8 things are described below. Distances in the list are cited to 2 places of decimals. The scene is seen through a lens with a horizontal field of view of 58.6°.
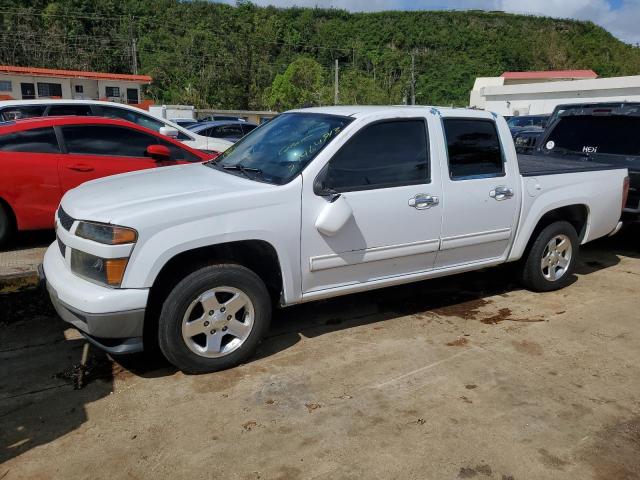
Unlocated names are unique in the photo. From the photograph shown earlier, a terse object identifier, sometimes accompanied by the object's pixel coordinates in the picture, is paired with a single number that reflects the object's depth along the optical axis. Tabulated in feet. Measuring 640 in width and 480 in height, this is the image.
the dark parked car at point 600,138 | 21.93
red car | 20.10
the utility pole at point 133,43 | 193.65
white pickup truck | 11.41
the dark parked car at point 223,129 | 52.70
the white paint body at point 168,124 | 25.70
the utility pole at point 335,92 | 175.43
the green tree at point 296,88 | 178.19
